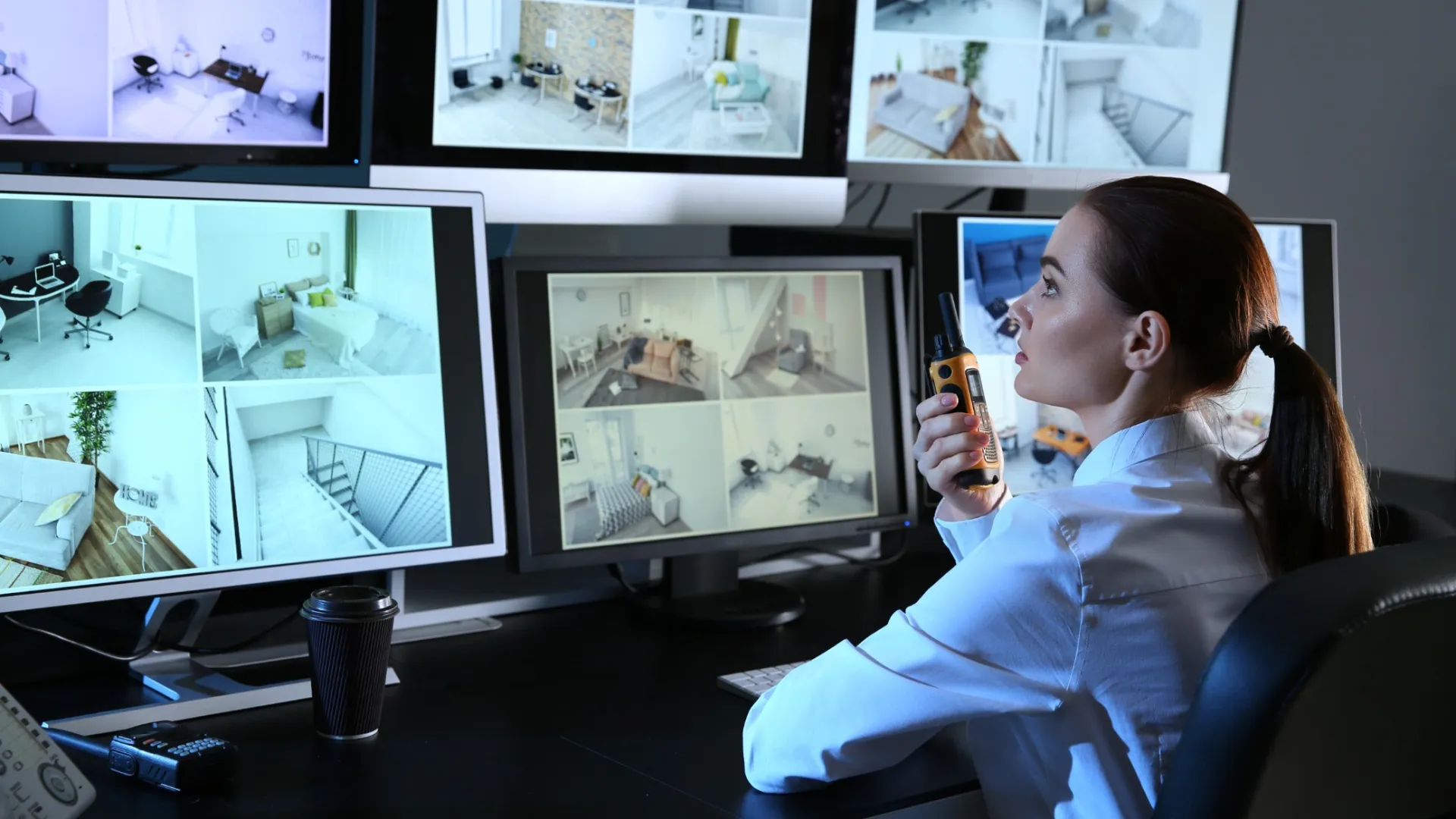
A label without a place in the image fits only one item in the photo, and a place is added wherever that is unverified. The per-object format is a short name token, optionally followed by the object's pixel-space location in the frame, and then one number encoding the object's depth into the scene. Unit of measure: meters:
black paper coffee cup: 1.05
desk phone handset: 0.84
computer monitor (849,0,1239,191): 1.82
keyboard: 1.19
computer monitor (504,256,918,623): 1.39
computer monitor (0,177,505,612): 1.07
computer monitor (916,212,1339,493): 1.68
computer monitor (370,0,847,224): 1.46
